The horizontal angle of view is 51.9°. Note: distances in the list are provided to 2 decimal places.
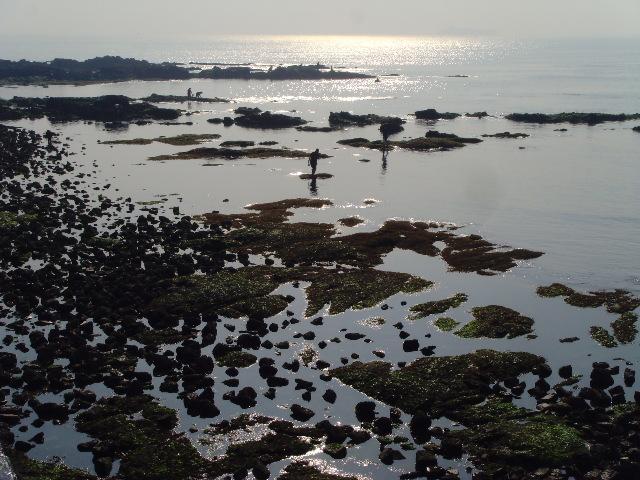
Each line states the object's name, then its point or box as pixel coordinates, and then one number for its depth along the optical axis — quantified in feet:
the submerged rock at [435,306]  134.66
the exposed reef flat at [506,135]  424.95
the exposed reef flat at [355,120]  481.05
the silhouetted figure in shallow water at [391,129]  371.56
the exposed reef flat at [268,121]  471.09
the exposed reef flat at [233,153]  341.31
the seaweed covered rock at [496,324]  125.42
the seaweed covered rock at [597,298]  139.85
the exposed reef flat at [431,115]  521.65
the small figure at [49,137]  343.85
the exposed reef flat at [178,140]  378.94
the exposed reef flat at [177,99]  599.98
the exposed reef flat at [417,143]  378.73
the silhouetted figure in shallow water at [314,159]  280.00
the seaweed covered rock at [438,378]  98.22
